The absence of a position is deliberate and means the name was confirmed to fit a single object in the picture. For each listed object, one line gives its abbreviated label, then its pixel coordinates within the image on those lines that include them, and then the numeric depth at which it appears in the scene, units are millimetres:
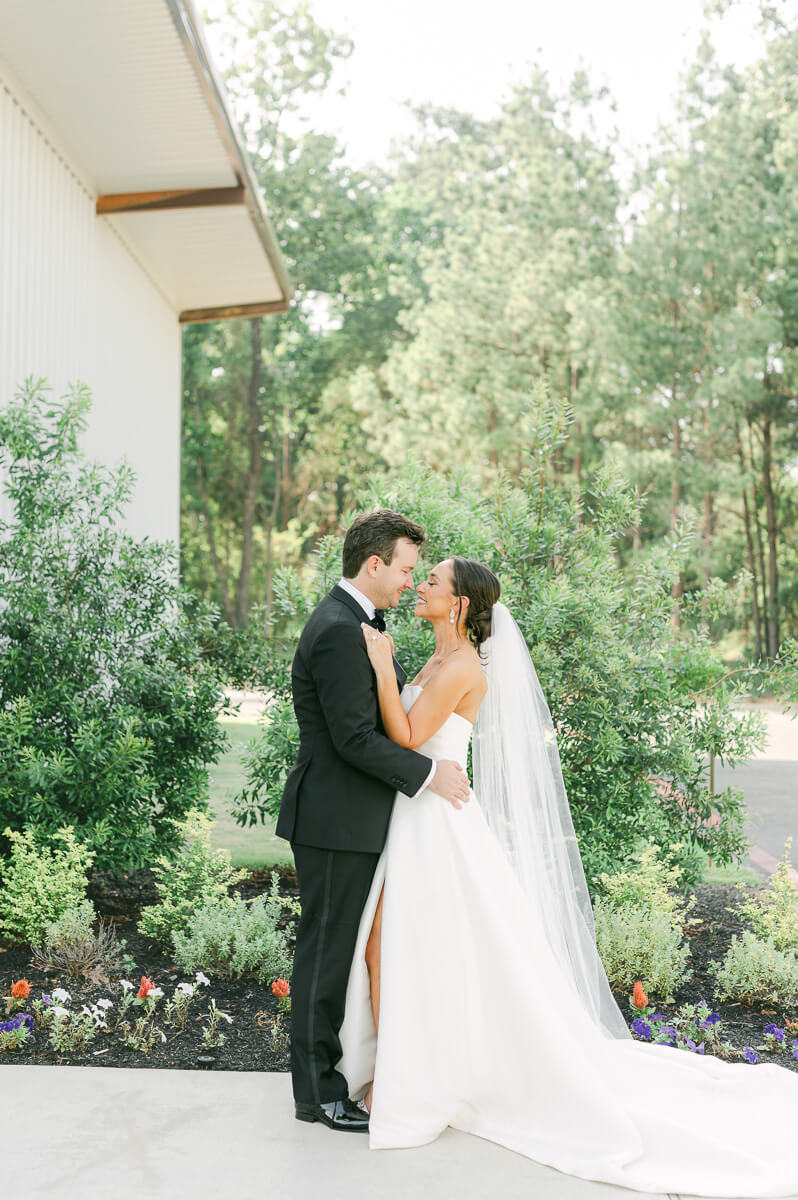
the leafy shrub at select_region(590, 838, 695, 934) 5445
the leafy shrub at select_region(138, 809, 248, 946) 5578
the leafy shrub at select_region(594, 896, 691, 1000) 5227
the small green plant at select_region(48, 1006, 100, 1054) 4520
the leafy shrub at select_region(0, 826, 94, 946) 5410
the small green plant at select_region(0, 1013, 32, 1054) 4508
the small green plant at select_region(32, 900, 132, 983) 5273
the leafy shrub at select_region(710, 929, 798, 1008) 5219
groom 3932
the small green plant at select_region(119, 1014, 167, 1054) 4539
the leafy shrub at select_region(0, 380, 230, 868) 5863
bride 3770
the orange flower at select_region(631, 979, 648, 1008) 4852
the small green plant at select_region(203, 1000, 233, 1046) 4566
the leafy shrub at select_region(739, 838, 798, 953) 5512
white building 7398
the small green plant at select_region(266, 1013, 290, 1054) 4605
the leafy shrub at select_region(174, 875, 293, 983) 5289
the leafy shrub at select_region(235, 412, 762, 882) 6035
